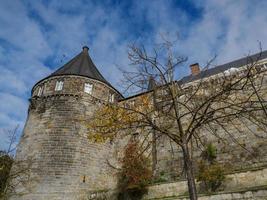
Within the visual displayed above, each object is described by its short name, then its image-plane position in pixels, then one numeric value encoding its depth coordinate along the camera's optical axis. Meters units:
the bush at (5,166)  13.68
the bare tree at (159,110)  5.90
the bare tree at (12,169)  14.25
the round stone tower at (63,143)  15.48
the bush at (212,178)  11.95
